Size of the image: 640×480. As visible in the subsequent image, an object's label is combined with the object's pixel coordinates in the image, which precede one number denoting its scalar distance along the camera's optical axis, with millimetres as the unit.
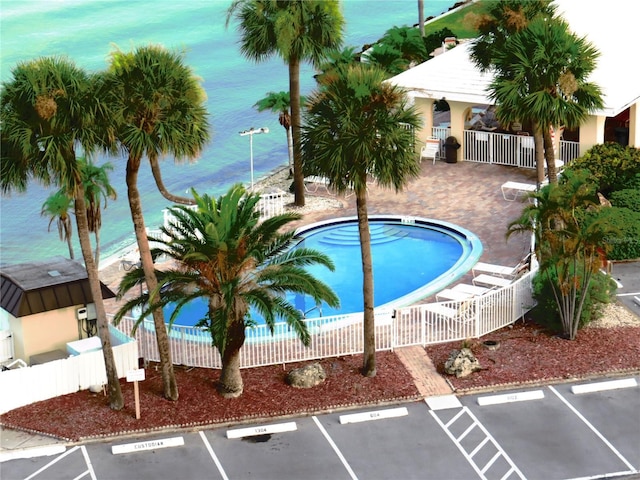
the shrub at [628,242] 33562
